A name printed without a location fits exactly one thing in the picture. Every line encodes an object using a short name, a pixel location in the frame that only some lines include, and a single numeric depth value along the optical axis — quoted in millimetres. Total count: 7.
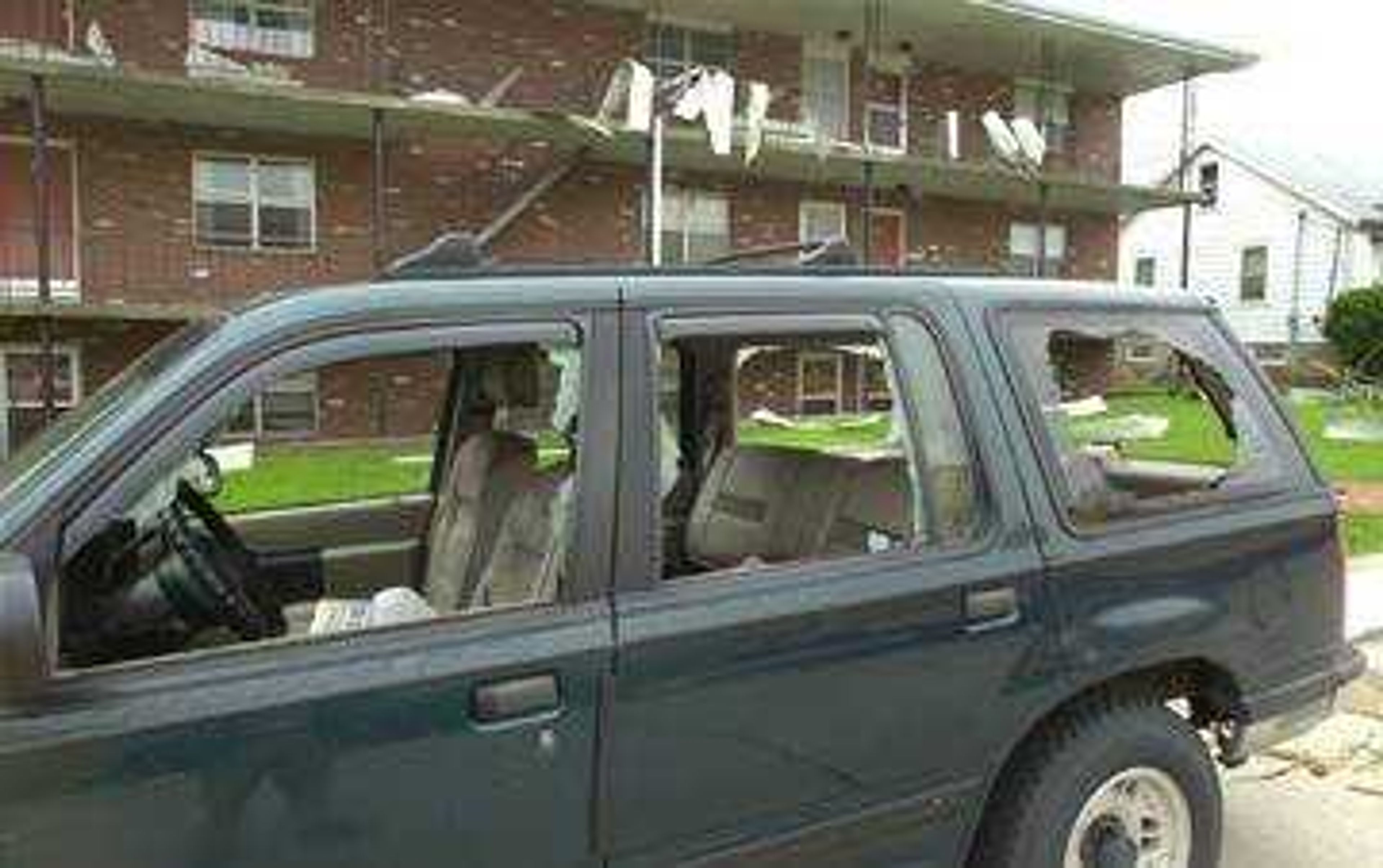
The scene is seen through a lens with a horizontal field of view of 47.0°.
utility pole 29953
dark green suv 2783
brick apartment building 20656
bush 34469
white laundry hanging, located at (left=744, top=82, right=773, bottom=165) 23609
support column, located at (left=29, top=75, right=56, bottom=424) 18391
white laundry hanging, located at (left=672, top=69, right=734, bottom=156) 22859
